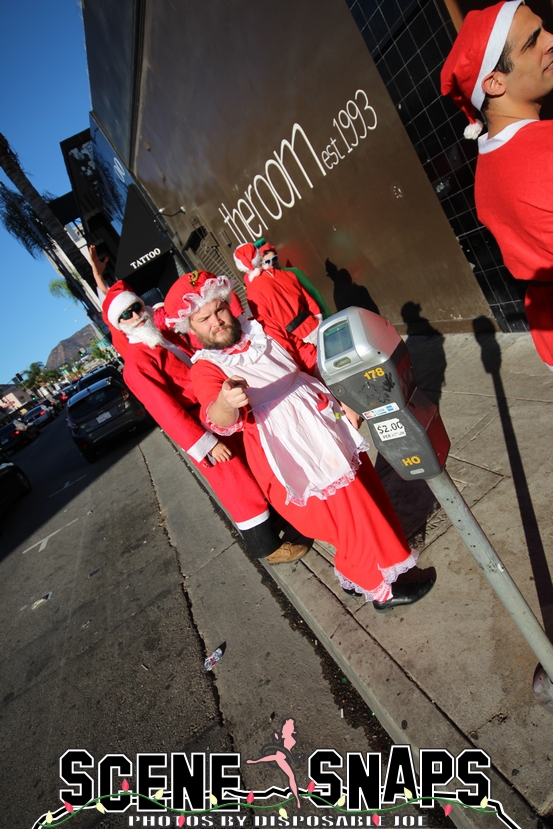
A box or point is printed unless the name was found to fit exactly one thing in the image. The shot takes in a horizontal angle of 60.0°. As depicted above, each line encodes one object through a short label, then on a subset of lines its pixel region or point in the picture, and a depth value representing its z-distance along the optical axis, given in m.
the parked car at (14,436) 23.56
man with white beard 2.91
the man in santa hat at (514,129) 1.58
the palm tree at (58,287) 59.74
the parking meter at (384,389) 1.31
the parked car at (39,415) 33.16
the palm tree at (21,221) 28.97
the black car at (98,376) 10.85
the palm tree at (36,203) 14.82
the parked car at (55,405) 38.41
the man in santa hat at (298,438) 2.25
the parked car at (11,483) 9.47
